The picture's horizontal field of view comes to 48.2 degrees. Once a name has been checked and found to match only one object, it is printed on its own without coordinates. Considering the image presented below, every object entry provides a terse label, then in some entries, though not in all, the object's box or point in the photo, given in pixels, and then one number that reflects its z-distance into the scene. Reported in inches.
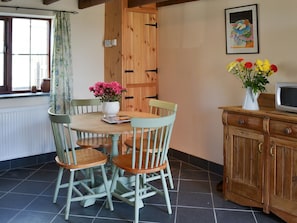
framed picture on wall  135.6
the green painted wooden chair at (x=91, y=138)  138.3
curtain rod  154.3
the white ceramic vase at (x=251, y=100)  119.0
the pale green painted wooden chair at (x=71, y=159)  112.0
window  162.3
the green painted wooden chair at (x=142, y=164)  106.2
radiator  159.6
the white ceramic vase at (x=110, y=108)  133.3
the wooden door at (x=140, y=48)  182.5
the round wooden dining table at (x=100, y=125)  115.0
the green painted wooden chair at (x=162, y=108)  136.0
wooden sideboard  105.3
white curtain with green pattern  169.9
